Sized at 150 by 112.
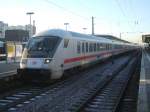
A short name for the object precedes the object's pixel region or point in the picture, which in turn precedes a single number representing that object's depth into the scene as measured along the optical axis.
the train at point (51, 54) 7.51
